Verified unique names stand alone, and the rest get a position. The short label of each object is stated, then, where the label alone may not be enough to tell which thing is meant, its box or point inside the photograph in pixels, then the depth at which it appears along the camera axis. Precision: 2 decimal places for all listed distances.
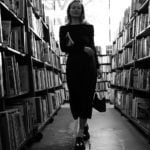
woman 1.74
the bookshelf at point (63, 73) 5.71
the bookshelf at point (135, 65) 2.39
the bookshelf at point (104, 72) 5.89
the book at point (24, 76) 2.02
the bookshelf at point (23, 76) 1.42
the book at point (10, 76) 1.44
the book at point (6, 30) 1.57
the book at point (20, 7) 1.89
